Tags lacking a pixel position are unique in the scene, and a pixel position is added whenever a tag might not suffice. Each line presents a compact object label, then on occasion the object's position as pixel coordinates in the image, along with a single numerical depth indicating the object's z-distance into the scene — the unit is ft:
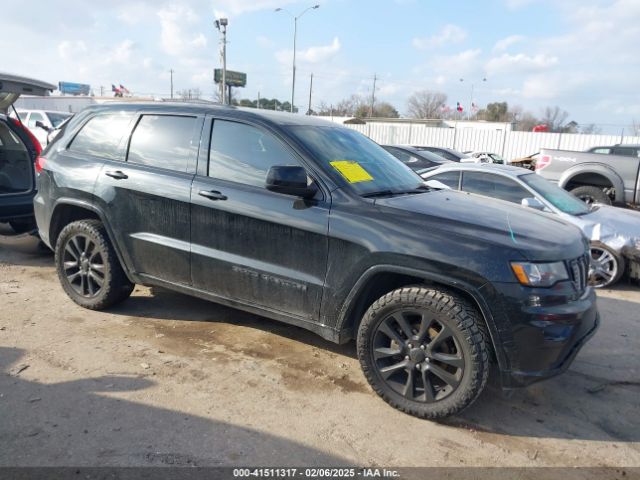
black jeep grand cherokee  9.74
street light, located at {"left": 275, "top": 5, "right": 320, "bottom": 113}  117.56
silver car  20.10
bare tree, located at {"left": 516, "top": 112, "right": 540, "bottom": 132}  214.85
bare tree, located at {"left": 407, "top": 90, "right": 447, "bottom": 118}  251.23
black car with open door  19.94
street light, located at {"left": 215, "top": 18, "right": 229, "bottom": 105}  93.80
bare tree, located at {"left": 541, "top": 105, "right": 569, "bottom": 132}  224.57
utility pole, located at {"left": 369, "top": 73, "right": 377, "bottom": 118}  235.24
